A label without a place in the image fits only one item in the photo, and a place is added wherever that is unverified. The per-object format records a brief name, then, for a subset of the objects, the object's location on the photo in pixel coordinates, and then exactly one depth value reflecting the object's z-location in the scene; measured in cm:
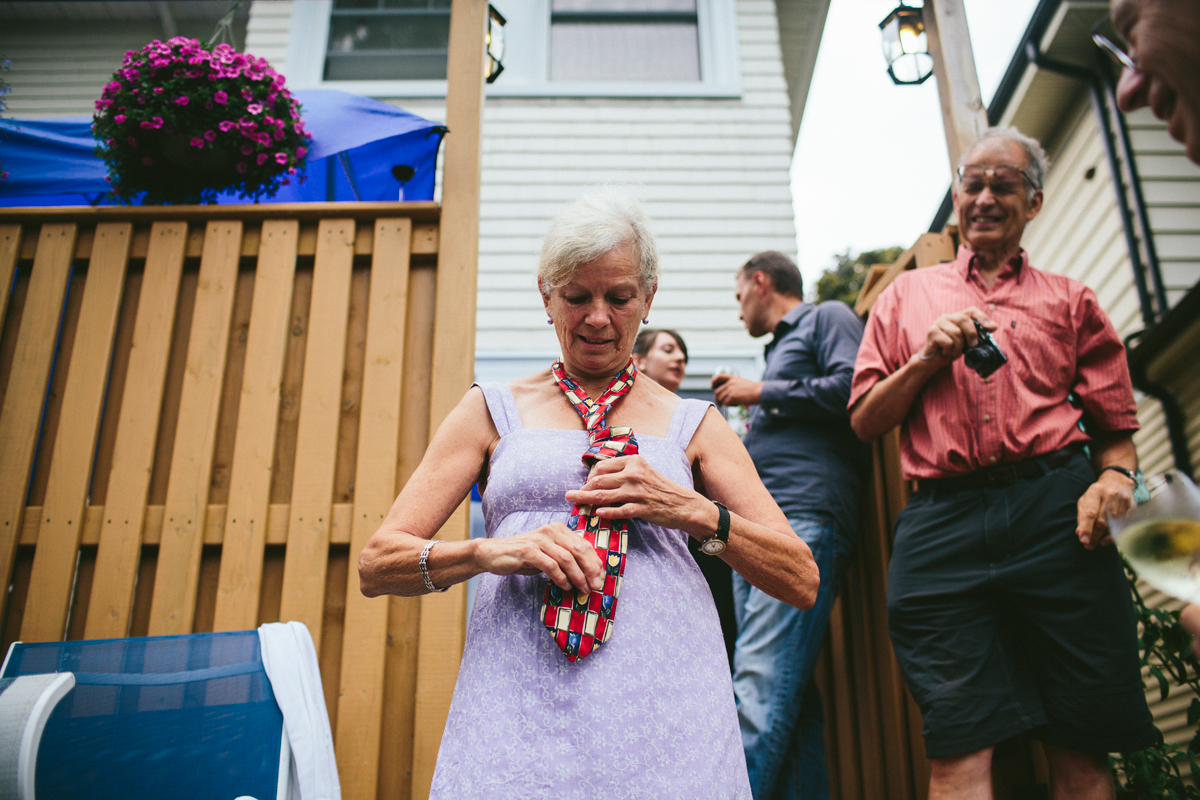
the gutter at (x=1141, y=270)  509
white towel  163
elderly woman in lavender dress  125
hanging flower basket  265
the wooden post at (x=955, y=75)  292
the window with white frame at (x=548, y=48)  604
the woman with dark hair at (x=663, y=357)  341
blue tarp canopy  301
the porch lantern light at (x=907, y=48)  417
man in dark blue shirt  240
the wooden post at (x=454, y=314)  213
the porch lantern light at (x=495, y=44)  430
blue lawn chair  152
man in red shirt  182
